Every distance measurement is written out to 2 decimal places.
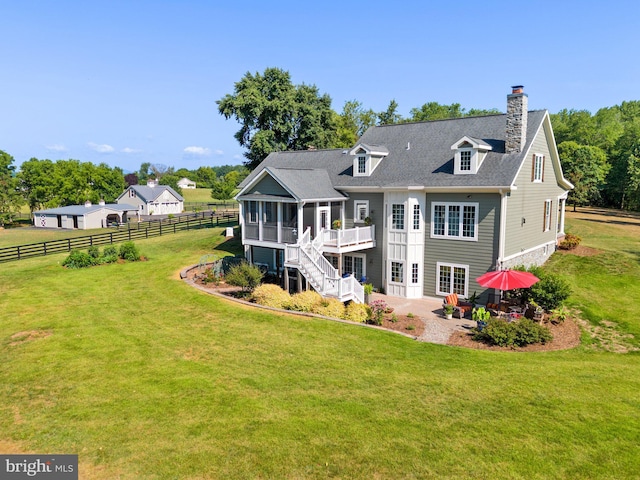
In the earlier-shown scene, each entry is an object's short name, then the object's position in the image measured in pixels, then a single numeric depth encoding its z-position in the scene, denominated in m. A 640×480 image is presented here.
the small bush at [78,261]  30.92
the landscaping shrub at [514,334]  16.94
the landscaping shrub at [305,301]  20.57
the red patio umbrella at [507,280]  18.58
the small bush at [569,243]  28.67
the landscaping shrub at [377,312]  19.26
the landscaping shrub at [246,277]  22.98
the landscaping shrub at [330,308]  19.94
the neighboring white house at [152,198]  80.69
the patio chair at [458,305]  20.78
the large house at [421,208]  22.22
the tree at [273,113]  43.59
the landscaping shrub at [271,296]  21.33
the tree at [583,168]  49.47
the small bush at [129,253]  32.88
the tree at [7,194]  70.12
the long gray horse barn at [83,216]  62.69
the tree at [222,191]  83.67
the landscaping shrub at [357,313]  19.47
